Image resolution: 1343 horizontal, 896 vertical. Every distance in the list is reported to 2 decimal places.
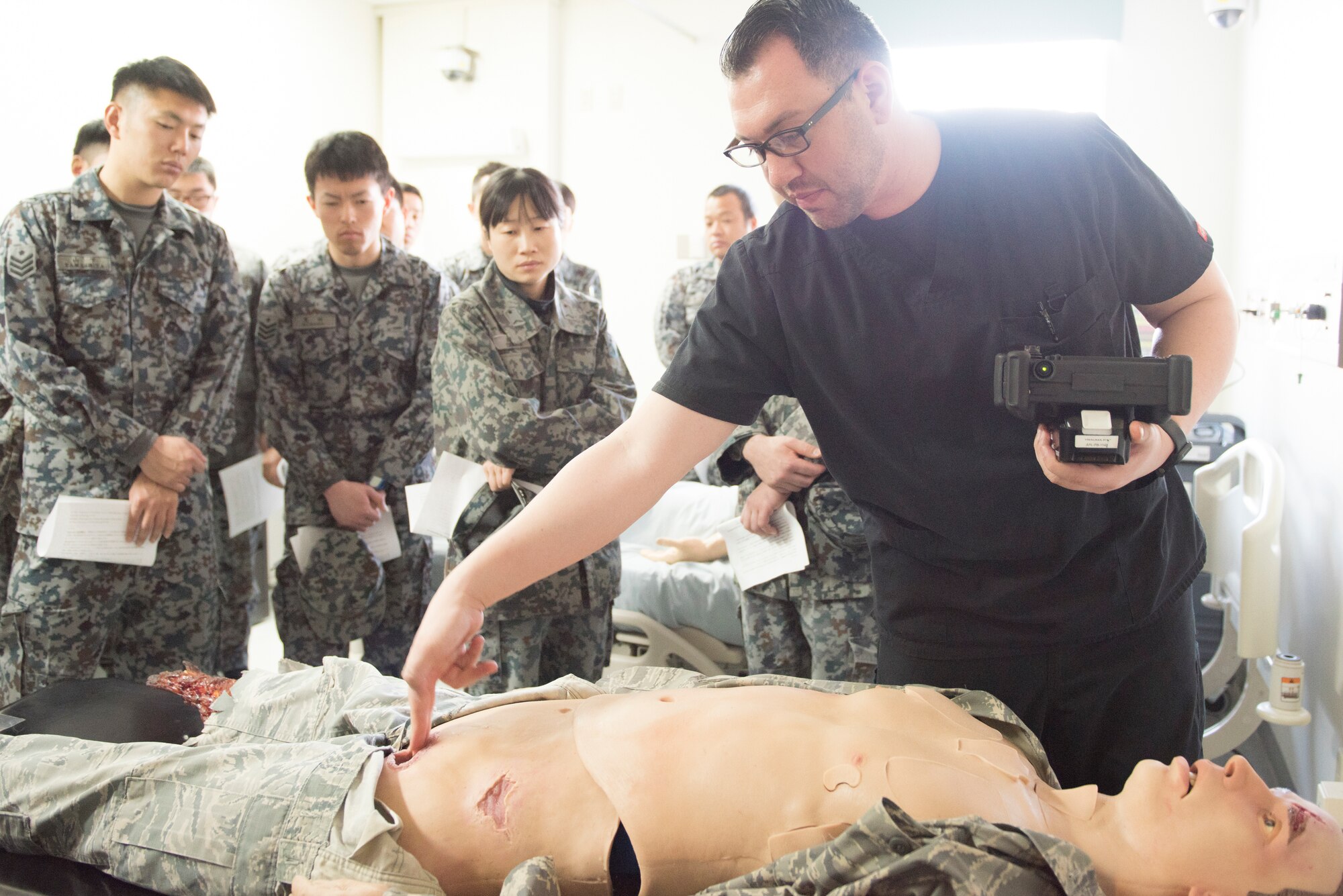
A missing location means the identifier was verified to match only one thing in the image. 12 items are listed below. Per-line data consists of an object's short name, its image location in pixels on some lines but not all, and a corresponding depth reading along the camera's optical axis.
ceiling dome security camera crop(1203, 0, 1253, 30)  3.00
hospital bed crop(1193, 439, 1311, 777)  1.88
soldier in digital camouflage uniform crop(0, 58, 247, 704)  2.17
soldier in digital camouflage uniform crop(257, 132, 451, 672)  2.61
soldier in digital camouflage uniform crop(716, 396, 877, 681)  2.03
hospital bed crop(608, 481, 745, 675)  2.79
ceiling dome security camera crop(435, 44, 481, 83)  5.34
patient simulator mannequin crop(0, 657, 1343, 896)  1.05
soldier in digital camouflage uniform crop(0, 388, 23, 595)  2.39
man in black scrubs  1.18
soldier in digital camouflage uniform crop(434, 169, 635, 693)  2.13
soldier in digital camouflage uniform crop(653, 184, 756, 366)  3.35
